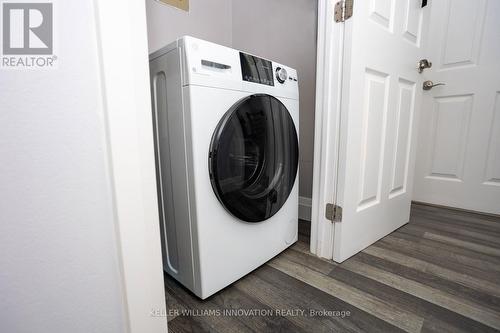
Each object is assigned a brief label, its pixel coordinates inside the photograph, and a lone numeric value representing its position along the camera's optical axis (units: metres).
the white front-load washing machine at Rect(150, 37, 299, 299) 0.67
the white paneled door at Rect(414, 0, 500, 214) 1.39
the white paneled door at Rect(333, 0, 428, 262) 0.88
